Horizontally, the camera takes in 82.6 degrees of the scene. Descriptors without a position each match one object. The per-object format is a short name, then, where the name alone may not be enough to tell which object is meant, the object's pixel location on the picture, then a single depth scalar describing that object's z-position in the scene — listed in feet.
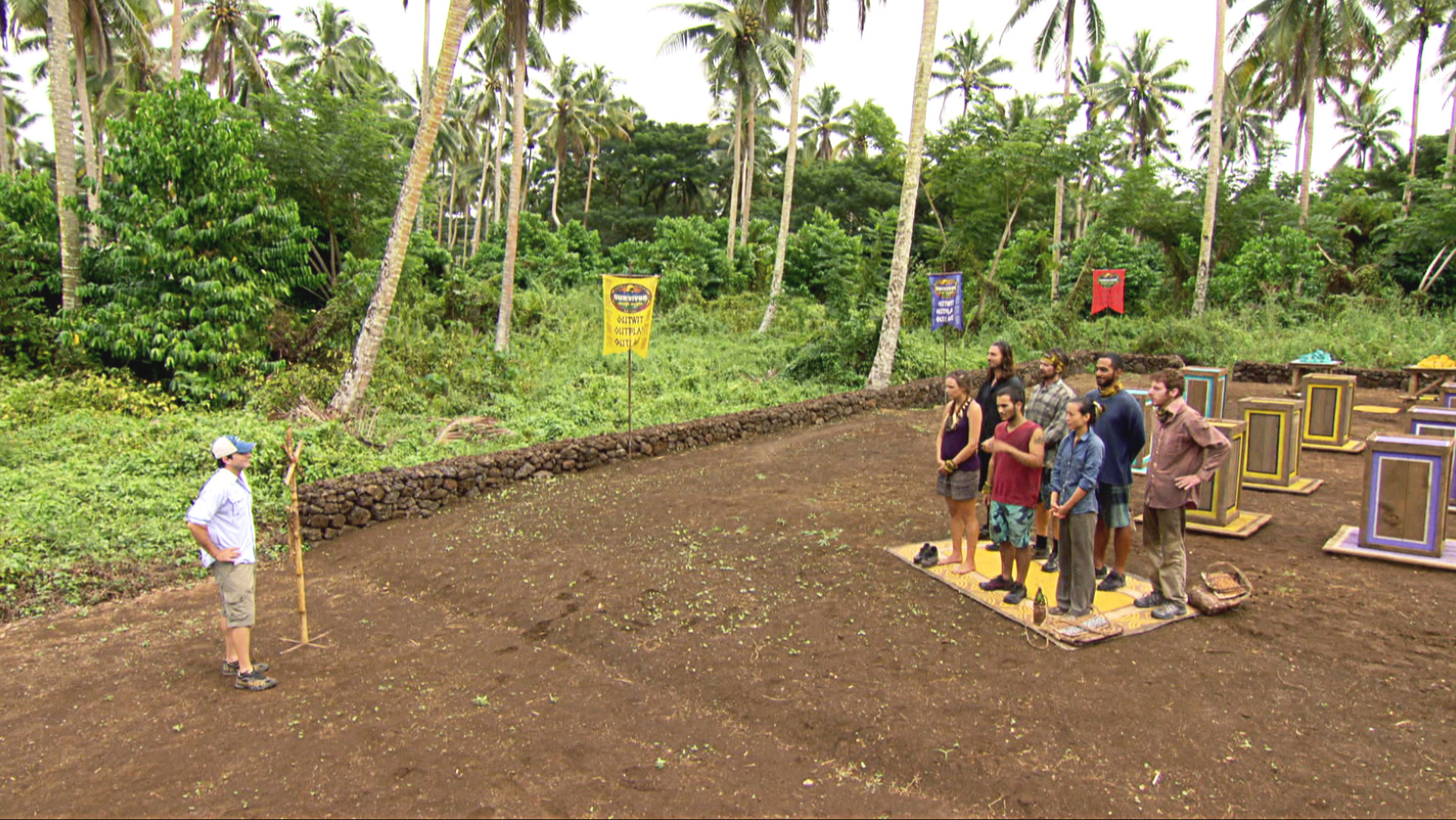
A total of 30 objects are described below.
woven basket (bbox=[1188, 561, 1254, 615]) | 18.61
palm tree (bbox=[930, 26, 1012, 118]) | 115.96
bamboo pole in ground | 18.92
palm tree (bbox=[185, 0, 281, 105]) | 87.04
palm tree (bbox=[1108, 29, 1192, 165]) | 121.39
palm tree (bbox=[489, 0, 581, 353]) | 56.29
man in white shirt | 16.19
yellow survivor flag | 39.04
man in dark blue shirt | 19.19
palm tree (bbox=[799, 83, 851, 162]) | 142.92
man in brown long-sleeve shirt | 18.15
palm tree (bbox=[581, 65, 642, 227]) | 128.36
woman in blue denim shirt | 17.57
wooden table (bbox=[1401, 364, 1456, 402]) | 45.60
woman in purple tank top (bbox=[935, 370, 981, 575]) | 20.49
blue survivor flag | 51.83
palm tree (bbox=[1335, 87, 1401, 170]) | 138.10
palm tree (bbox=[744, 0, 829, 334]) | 68.07
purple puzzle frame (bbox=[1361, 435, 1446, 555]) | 21.93
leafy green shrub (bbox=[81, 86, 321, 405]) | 43.55
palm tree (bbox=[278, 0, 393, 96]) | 106.42
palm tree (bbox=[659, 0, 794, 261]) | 81.00
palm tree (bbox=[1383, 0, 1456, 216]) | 84.87
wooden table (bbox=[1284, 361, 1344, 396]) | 47.34
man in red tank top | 18.83
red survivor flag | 73.05
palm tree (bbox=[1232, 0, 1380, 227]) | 77.66
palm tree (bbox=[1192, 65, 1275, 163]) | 97.96
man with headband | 21.06
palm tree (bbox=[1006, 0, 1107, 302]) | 88.58
